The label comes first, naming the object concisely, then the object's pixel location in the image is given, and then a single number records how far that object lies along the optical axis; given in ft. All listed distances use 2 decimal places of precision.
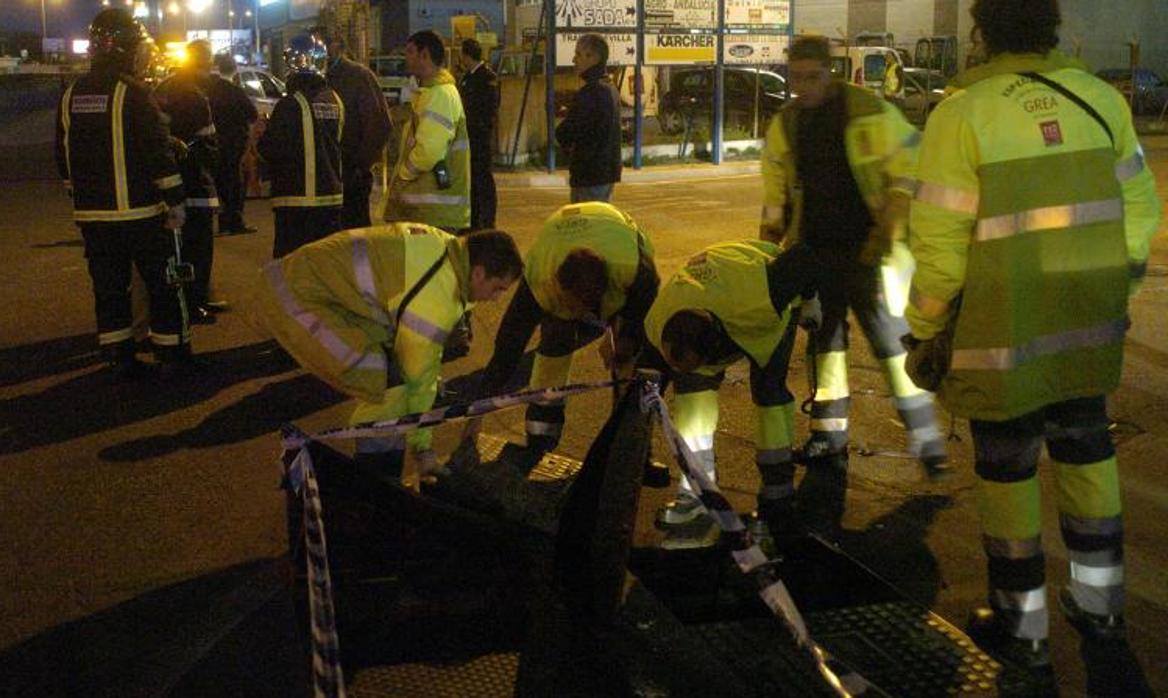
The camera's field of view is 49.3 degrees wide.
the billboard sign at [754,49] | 66.59
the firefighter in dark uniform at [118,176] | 23.81
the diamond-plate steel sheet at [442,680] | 12.64
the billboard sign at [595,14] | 60.85
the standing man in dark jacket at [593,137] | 28.35
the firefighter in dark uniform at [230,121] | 36.19
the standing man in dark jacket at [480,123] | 30.81
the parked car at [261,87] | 70.70
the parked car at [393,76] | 90.94
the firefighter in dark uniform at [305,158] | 24.82
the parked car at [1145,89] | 108.06
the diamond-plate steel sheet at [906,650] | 12.07
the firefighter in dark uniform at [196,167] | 28.89
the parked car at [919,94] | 93.92
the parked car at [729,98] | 84.07
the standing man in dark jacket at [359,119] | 27.22
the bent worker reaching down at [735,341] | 15.23
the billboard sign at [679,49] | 63.87
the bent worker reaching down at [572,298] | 16.52
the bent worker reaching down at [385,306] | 14.85
